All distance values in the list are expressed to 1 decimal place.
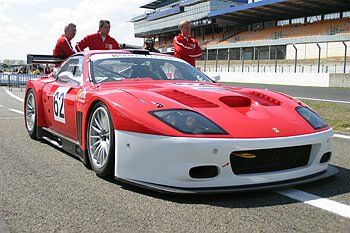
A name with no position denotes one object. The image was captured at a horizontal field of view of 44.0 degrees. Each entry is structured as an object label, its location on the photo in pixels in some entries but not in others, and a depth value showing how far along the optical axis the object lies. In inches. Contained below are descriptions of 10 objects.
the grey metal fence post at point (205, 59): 1827.8
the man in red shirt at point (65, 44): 328.8
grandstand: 1214.9
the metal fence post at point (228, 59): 1548.7
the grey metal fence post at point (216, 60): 1680.6
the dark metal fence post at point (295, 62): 1139.3
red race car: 125.0
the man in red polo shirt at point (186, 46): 327.0
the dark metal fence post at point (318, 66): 1054.5
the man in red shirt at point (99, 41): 307.7
